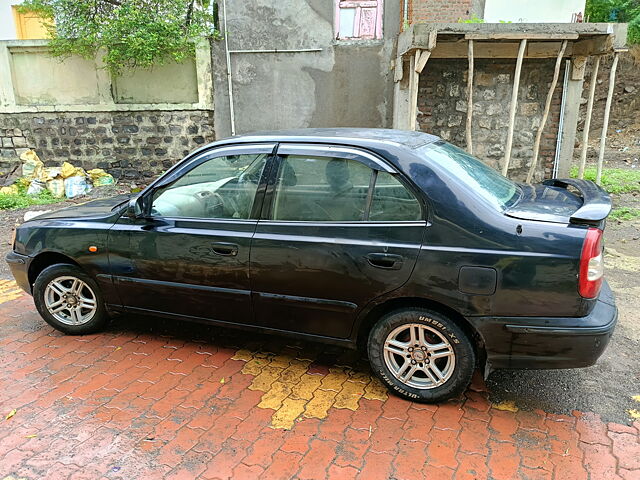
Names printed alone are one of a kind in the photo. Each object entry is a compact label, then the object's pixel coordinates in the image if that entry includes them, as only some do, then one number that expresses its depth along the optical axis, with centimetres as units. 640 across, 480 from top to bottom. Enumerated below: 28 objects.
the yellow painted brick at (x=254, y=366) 353
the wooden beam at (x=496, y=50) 856
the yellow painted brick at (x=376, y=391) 321
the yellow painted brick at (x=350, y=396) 313
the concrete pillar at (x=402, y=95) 888
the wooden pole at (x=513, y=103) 742
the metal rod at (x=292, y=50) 961
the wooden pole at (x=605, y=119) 773
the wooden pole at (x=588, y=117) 809
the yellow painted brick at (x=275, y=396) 314
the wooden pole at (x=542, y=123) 765
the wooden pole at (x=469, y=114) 775
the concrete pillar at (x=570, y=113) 891
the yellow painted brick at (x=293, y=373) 343
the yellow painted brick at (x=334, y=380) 333
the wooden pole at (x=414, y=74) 759
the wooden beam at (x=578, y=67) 876
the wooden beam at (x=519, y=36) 739
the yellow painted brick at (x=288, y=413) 295
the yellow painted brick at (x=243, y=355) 372
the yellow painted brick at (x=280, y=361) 362
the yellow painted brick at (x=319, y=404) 304
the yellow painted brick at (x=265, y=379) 334
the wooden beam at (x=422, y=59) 758
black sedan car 274
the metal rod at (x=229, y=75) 962
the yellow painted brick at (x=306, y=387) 325
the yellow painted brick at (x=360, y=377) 342
